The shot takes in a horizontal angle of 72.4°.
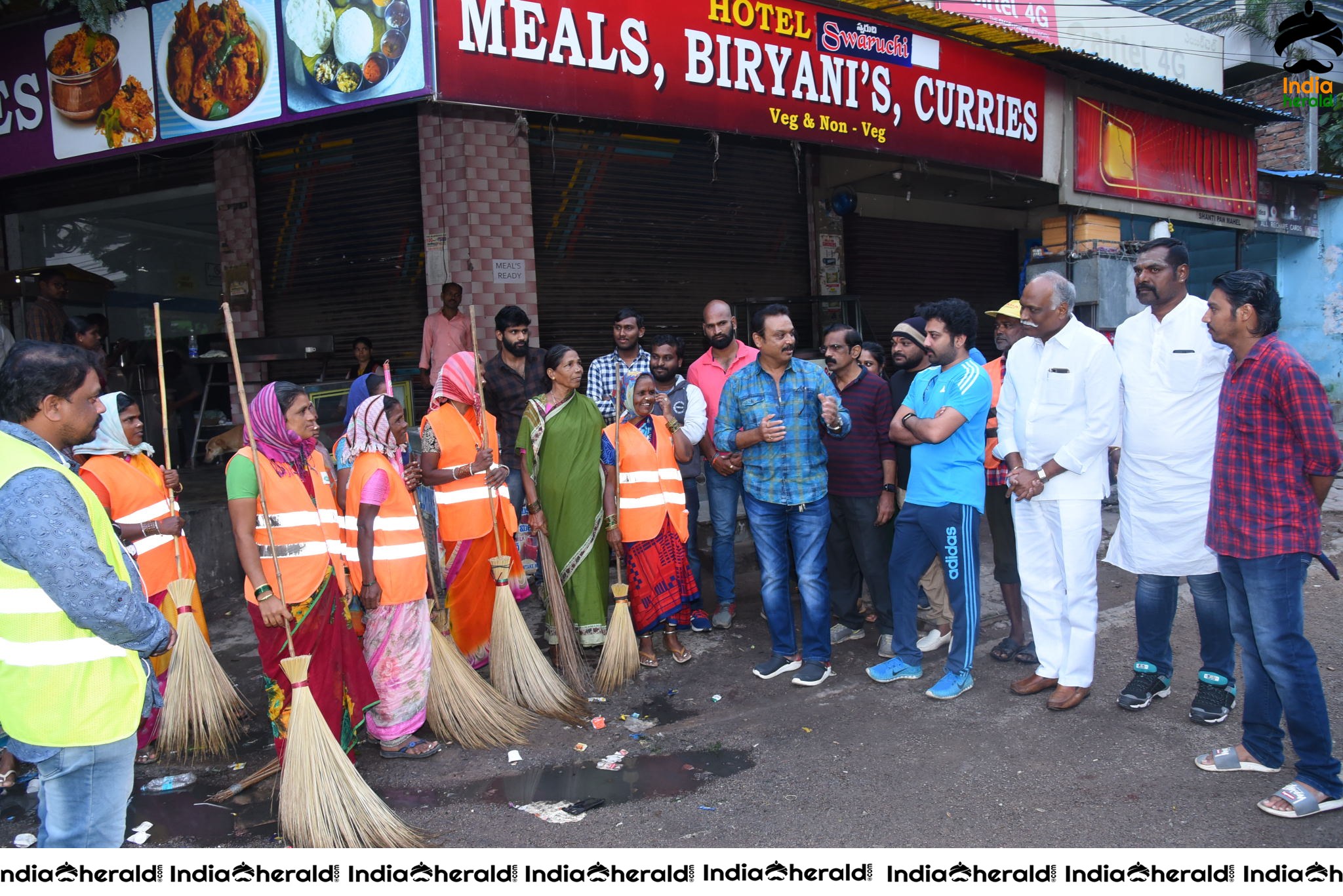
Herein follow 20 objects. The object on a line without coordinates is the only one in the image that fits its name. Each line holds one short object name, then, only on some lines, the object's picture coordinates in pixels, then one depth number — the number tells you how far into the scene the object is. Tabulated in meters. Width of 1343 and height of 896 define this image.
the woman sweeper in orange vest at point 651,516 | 4.99
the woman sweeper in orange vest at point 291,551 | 3.52
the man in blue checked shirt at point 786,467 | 4.56
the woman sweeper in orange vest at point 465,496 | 4.68
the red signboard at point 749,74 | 6.14
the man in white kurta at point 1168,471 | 3.90
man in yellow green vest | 2.21
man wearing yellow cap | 4.86
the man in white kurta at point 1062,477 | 4.05
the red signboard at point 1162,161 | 10.16
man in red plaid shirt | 3.13
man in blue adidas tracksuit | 4.29
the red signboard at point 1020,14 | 10.64
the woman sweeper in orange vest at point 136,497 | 4.27
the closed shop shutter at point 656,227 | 8.66
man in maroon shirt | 4.91
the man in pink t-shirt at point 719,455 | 5.50
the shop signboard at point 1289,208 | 12.86
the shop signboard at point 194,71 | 6.01
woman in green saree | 4.92
